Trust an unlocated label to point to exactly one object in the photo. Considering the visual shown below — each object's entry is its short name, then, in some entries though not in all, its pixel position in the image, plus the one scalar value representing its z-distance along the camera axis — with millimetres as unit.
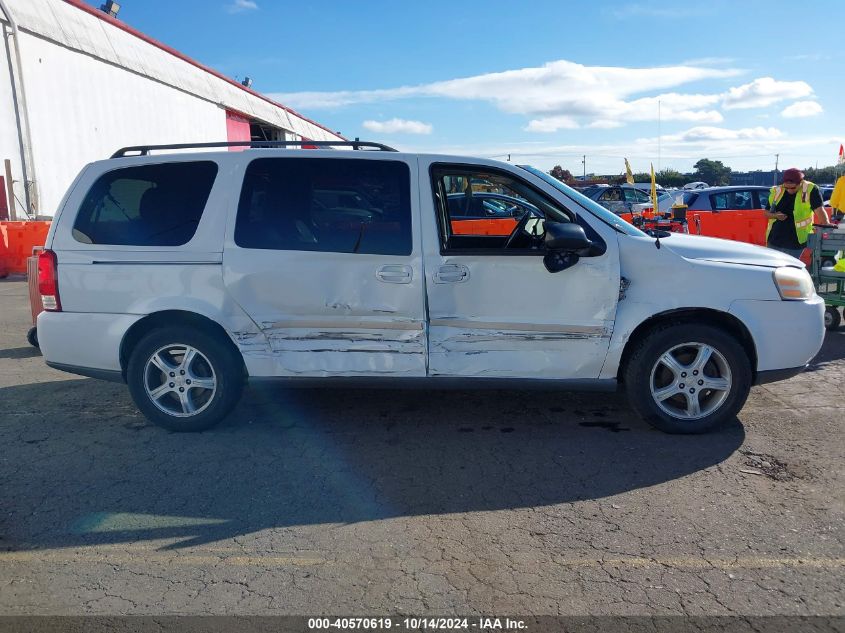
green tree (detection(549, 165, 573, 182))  43750
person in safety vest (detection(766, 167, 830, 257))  7809
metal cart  7844
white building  15320
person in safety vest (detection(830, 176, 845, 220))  9734
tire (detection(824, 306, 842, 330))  8023
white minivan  4570
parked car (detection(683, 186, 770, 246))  13953
